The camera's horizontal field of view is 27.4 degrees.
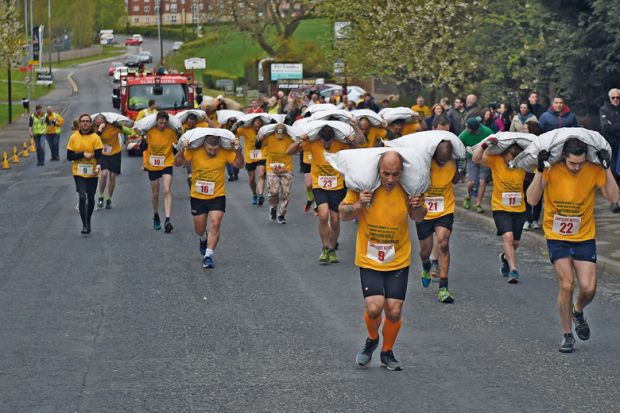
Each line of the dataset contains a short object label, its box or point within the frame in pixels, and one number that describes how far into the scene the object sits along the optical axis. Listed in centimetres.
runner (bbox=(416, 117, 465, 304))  1362
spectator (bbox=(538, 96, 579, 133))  2023
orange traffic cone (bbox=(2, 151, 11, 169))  3672
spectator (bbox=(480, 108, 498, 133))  2448
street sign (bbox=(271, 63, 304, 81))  6391
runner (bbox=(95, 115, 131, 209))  2286
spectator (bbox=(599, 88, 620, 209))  2056
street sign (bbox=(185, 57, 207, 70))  6645
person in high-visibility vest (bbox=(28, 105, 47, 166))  3806
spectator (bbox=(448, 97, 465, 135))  2330
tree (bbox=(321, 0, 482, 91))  4303
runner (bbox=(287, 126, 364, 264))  1659
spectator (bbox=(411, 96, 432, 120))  2991
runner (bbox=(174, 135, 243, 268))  1616
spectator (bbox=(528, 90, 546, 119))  2230
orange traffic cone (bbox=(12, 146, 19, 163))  3897
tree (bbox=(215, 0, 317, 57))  7994
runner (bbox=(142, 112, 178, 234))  1981
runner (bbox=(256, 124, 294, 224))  2116
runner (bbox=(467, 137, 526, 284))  1481
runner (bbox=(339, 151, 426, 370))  1000
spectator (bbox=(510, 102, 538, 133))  2186
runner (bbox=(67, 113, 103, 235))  1969
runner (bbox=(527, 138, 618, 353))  1095
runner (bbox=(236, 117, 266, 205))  2392
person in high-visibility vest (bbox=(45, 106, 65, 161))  3909
